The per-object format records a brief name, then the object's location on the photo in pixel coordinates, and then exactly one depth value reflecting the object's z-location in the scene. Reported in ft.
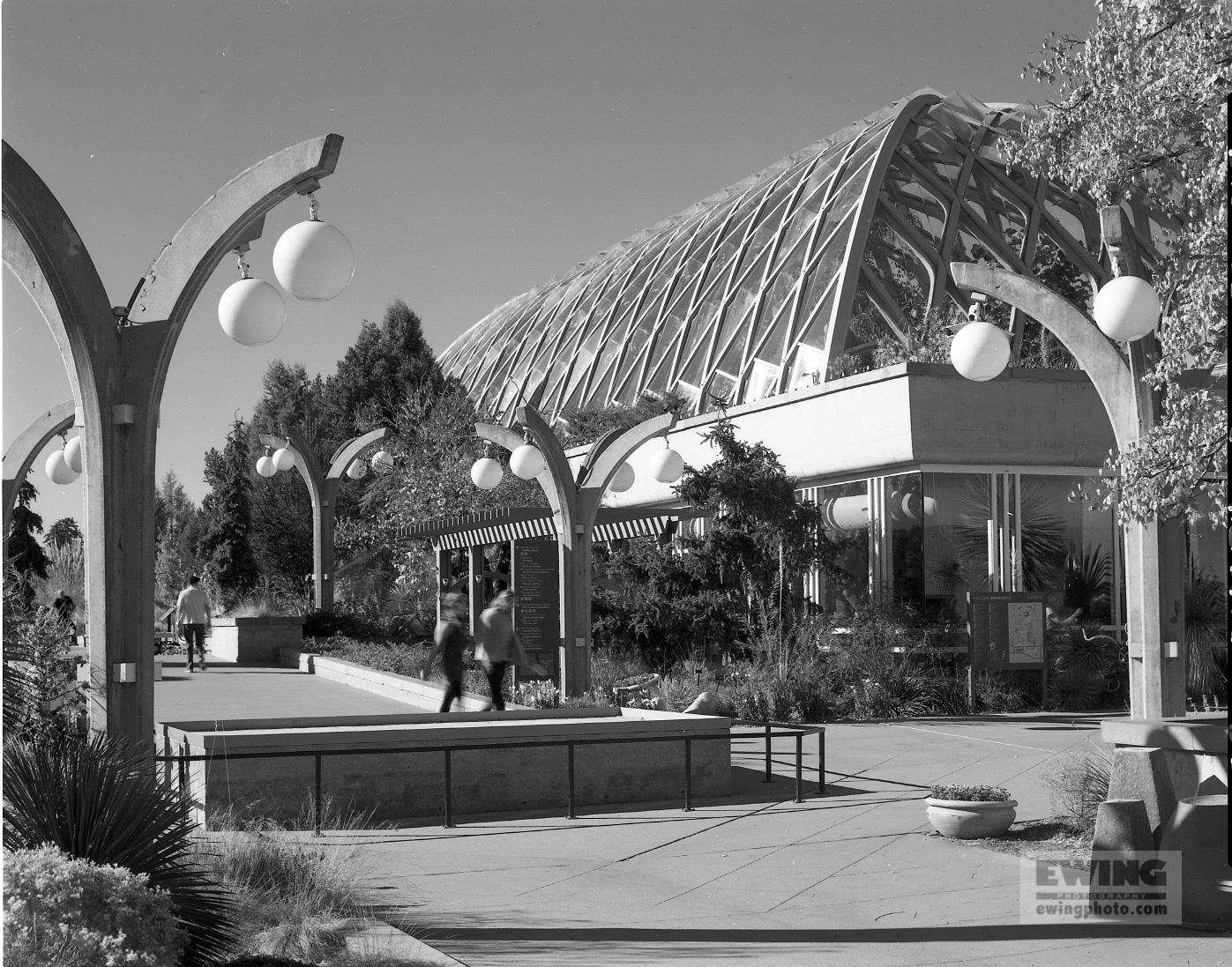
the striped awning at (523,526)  65.77
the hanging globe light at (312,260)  24.34
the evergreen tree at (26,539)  144.36
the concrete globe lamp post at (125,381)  26.32
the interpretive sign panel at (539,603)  61.98
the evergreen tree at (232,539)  154.61
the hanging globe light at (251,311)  26.07
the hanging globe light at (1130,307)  28.73
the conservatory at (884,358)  70.64
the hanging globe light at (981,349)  34.50
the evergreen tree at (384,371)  181.68
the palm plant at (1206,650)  63.72
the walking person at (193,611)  80.43
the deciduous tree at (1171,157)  29.12
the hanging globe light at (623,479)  63.26
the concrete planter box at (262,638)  89.61
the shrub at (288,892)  20.34
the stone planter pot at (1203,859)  23.06
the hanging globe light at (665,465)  59.10
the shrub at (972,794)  31.58
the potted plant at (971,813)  31.04
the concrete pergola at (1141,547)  32.19
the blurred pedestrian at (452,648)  48.11
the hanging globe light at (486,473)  63.62
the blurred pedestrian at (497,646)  48.21
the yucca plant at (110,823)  18.43
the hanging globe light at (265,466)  87.56
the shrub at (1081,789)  31.04
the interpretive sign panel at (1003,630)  63.98
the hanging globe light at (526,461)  54.85
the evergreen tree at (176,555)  162.40
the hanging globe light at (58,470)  65.92
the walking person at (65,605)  76.25
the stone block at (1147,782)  25.32
